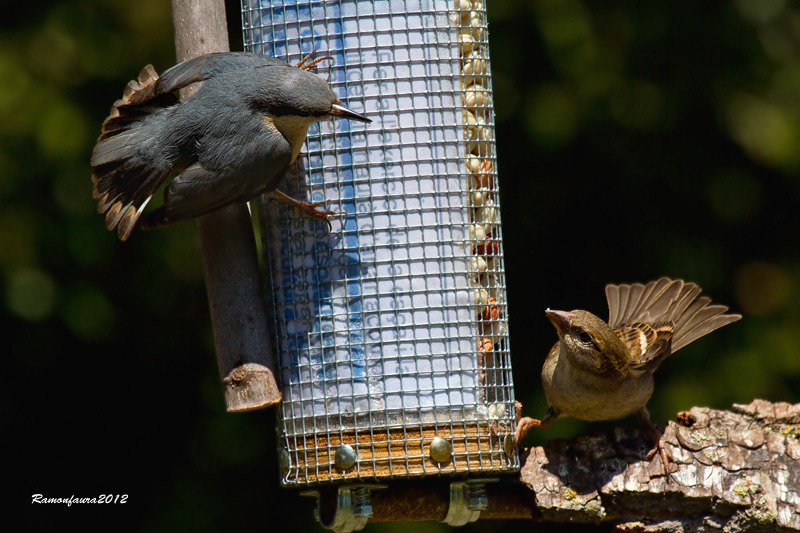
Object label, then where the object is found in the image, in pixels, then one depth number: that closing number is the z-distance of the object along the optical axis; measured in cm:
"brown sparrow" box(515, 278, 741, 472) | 905
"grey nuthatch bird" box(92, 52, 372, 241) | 766
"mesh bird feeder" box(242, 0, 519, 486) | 793
